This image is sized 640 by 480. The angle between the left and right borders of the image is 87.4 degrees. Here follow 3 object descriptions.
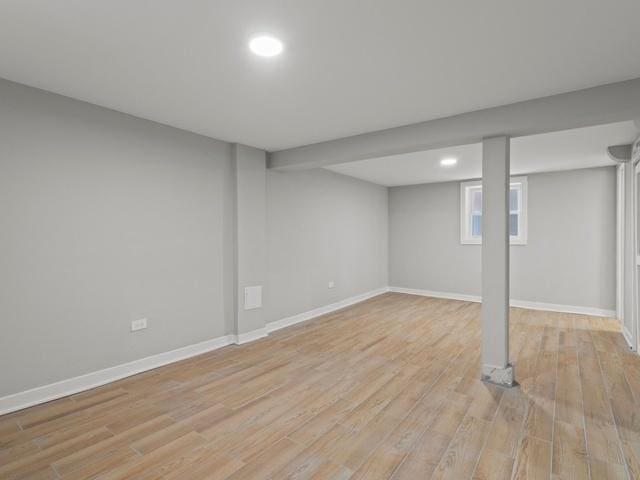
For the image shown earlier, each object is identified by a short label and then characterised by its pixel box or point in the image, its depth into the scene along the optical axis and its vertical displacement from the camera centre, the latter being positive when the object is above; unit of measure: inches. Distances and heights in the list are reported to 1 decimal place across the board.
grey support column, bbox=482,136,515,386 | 120.0 -9.6
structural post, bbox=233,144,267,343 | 165.0 -2.2
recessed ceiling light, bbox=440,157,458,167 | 194.9 +44.0
